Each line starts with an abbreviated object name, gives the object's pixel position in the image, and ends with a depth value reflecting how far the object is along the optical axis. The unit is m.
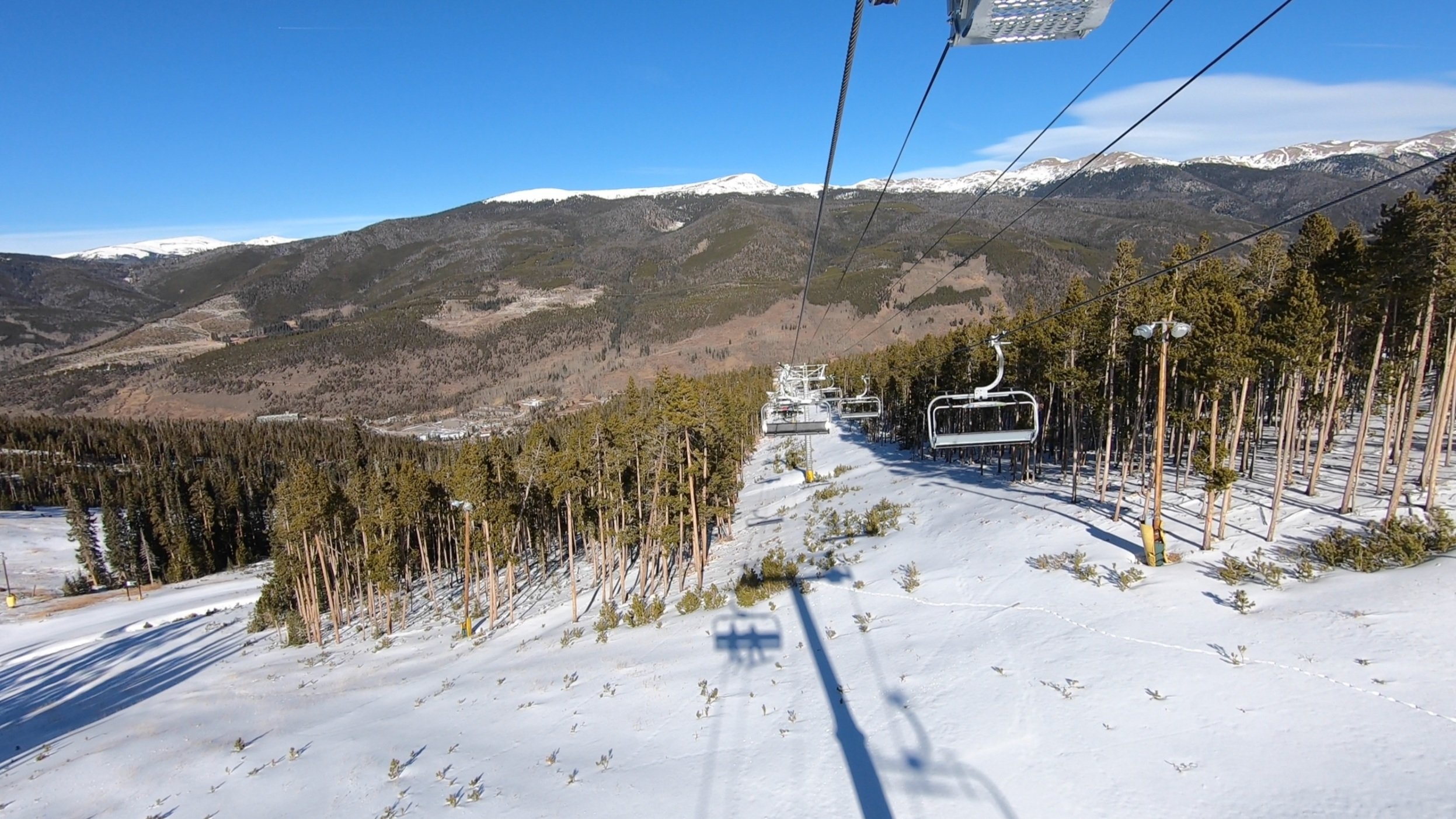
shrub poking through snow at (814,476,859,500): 37.06
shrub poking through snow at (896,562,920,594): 18.48
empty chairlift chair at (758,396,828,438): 25.28
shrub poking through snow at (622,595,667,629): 21.33
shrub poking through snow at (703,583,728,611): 20.73
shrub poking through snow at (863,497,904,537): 25.91
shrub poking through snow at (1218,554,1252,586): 14.14
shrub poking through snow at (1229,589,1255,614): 12.77
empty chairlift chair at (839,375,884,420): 25.00
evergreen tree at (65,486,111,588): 59.59
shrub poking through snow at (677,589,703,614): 21.06
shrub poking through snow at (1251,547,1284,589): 13.68
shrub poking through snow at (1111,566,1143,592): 15.11
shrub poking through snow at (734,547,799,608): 20.11
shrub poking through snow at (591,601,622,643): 21.44
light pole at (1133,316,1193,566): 14.67
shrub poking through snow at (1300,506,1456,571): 13.29
